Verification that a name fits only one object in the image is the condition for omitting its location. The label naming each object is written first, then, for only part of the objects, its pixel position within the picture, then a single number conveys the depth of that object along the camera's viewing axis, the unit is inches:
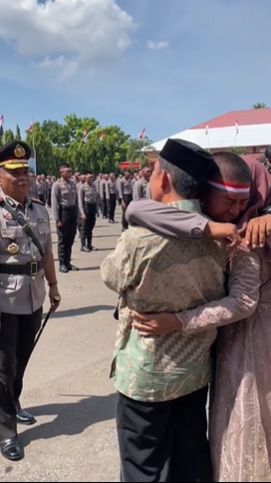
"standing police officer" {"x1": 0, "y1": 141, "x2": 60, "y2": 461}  130.5
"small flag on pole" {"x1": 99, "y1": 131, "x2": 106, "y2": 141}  2675.0
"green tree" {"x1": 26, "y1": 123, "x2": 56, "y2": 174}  2123.5
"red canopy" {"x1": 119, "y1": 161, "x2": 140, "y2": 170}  1744.1
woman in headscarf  72.9
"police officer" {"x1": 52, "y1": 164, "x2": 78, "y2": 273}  374.6
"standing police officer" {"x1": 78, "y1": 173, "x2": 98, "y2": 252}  475.8
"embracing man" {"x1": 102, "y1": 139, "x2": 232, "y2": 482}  70.8
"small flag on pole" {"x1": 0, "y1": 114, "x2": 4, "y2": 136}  1326.3
